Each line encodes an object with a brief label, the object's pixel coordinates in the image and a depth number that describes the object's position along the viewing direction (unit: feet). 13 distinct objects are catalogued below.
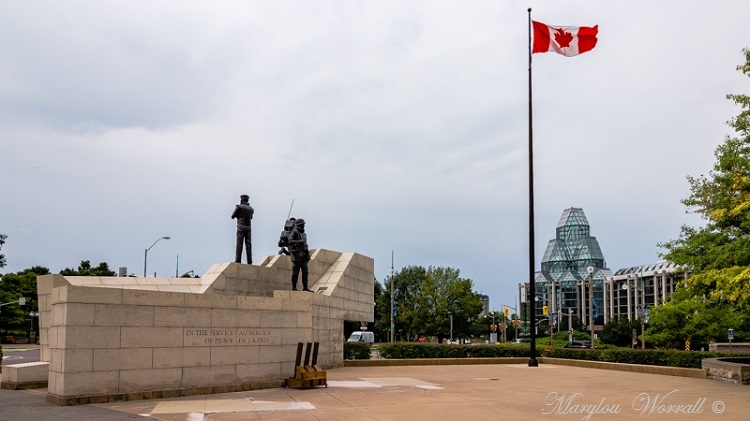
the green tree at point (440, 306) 225.97
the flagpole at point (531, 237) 87.88
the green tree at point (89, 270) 233.14
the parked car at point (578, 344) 213.05
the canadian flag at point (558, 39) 89.66
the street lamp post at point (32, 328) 233.76
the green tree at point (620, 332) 290.15
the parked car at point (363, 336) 212.43
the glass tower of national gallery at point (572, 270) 533.14
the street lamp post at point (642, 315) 173.10
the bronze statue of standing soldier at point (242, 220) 76.95
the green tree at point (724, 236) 69.37
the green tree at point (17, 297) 214.48
